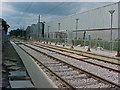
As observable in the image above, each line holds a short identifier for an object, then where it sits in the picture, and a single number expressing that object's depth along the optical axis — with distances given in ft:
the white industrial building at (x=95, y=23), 162.81
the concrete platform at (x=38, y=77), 24.60
